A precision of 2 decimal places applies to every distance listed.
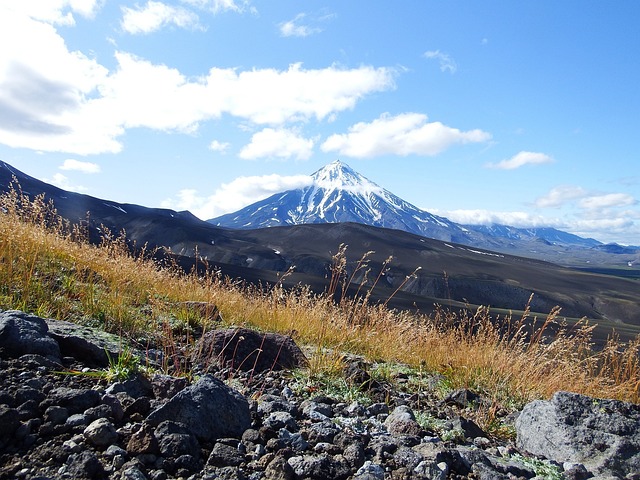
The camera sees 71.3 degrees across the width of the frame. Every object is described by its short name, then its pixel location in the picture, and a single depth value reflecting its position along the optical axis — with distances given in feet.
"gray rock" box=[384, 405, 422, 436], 10.16
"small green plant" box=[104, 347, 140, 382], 9.66
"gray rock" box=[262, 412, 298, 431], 9.07
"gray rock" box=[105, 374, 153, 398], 9.16
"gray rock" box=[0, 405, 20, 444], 7.09
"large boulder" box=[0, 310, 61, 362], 9.98
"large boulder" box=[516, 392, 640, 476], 10.64
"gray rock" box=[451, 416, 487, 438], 11.10
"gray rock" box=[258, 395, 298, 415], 9.92
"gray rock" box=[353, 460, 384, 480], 7.39
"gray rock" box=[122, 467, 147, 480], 6.49
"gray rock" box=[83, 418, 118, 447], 7.25
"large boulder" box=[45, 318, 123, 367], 11.12
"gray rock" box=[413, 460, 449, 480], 7.78
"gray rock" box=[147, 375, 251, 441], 8.25
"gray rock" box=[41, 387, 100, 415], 8.08
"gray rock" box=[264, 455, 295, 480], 7.15
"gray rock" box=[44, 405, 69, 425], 7.63
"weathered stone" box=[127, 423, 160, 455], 7.16
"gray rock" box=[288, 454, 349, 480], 7.37
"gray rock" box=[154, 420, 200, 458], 7.30
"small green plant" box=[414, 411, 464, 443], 10.55
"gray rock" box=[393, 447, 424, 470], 8.18
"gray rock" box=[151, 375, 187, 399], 9.44
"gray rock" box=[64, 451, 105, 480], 6.45
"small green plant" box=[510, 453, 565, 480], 9.27
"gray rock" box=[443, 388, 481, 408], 13.69
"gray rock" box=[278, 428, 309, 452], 8.38
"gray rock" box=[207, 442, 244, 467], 7.41
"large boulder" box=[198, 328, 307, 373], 14.21
